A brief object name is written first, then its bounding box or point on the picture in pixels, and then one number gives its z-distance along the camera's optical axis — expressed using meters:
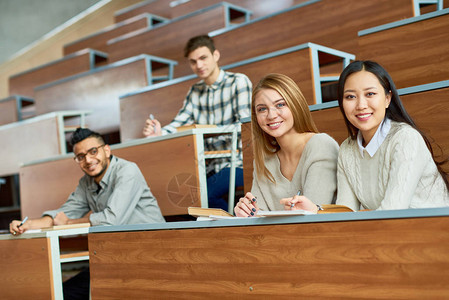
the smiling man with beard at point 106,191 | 1.73
